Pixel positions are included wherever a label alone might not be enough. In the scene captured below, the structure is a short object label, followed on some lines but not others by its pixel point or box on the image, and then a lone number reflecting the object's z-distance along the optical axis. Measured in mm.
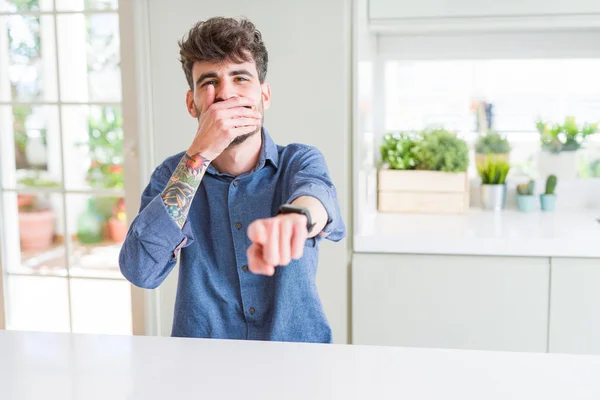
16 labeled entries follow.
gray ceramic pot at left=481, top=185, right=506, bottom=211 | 2832
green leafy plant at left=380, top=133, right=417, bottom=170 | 2729
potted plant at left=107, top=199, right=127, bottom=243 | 2725
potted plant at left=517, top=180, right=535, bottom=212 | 2807
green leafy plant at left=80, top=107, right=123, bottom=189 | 2672
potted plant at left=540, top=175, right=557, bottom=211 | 2795
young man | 1377
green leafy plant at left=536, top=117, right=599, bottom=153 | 2877
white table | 1070
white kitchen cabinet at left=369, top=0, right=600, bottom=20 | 2408
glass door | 2670
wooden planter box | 2678
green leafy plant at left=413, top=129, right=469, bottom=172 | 2672
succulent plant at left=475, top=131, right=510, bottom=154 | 2895
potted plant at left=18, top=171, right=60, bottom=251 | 2797
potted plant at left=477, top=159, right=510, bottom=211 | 2830
